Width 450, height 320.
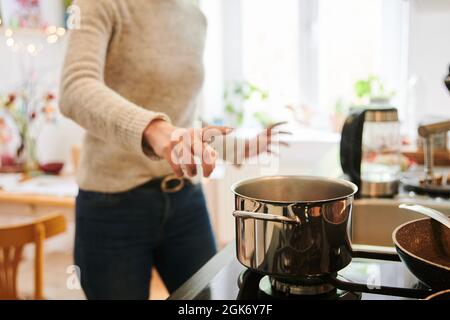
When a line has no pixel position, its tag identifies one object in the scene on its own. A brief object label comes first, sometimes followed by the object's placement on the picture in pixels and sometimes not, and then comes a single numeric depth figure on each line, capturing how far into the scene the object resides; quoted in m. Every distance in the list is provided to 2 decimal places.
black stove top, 0.54
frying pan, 0.58
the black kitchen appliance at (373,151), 0.96
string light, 2.35
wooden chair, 1.29
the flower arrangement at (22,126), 2.36
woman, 0.91
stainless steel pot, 0.50
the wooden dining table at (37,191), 2.01
